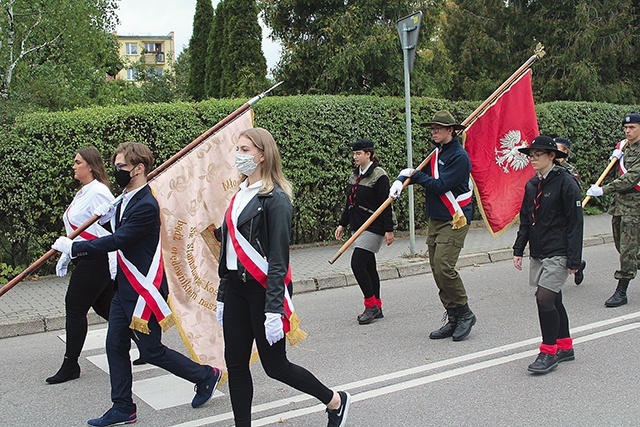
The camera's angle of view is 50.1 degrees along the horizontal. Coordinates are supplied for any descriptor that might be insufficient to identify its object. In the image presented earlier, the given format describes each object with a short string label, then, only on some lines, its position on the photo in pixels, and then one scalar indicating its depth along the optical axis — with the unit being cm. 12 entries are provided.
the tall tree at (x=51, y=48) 1822
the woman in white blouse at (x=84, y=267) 534
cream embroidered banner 484
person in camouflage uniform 745
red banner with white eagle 700
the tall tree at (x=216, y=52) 2022
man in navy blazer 444
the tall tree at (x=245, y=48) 1720
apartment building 10312
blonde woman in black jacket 378
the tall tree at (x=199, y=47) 2535
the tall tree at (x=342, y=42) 1505
